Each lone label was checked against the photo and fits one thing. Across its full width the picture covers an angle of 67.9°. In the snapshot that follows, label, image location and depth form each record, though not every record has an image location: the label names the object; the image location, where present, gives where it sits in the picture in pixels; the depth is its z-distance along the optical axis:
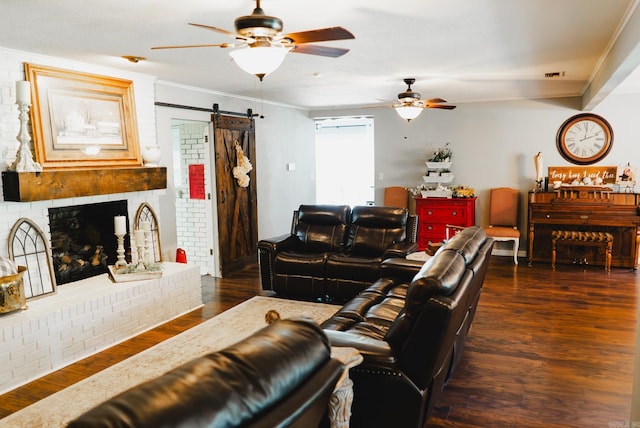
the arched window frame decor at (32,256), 3.81
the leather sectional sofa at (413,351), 2.11
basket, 3.44
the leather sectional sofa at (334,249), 4.89
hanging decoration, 6.37
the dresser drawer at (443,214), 7.21
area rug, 2.91
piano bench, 6.16
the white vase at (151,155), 4.86
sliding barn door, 6.12
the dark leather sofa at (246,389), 0.93
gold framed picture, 3.96
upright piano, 6.18
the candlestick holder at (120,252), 4.52
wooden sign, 6.70
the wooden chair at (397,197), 8.00
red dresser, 7.20
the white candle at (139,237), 4.62
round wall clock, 6.75
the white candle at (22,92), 3.63
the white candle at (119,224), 4.46
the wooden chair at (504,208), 7.15
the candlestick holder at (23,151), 3.69
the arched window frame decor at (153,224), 5.03
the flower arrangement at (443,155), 7.50
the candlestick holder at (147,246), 4.79
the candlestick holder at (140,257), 4.51
